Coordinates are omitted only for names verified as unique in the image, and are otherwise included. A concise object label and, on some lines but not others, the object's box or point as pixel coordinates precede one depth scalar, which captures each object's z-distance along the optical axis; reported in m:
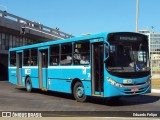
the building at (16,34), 43.67
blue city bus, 14.97
